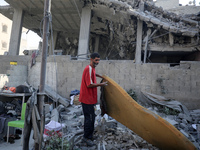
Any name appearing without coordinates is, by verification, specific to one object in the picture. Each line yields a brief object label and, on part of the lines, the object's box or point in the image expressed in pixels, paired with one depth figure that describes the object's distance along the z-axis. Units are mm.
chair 3414
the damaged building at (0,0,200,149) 6234
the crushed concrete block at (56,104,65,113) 5822
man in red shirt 3016
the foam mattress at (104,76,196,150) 2421
